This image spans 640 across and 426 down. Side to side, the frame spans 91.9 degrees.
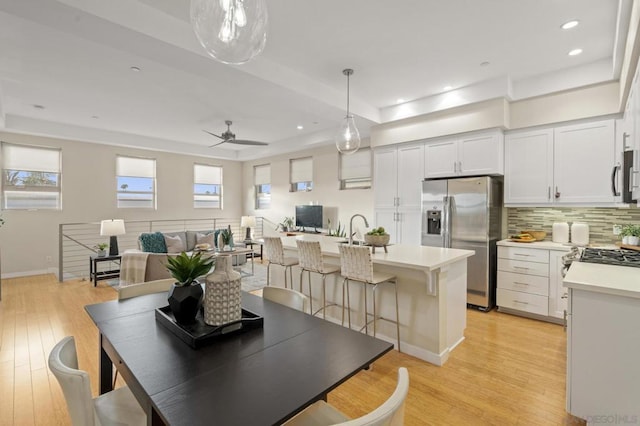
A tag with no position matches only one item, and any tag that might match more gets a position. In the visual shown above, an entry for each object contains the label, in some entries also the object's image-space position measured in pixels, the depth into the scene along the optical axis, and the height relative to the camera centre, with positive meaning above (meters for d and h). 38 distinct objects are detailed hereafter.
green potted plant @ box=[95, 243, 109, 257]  5.59 -0.79
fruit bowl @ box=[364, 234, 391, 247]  3.06 -0.30
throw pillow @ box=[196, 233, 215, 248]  6.49 -0.65
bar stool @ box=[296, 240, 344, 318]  3.08 -0.52
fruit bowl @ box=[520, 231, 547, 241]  4.03 -0.32
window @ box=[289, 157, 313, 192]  7.35 +0.86
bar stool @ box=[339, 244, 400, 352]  2.64 -0.52
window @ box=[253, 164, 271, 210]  8.48 +0.68
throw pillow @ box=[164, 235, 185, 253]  5.93 -0.69
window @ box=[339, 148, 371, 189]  6.20 +0.82
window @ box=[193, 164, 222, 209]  8.41 +0.61
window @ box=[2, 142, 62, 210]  5.79 +0.59
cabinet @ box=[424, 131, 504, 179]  4.06 +0.75
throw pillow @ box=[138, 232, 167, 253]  5.67 -0.65
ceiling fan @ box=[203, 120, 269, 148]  5.53 +1.27
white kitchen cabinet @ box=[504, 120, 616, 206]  3.49 +0.55
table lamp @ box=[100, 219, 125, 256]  5.45 -0.41
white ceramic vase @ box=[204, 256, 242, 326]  1.39 -0.39
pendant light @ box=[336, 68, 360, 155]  3.57 +0.84
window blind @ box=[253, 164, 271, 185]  8.45 +0.97
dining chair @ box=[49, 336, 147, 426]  1.05 -0.70
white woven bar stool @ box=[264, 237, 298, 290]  3.53 -0.51
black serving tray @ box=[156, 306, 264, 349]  1.28 -0.53
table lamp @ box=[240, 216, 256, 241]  7.66 -0.33
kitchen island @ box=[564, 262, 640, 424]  1.70 -0.79
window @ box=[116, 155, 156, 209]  7.11 +0.62
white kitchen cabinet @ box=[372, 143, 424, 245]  4.78 +0.31
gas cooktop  2.30 -0.37
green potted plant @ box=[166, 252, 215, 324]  1.44 -0.37
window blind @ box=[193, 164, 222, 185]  8.40 +0.96
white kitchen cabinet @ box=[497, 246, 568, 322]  3.59 -0.88
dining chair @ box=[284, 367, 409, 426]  0.79 -0.56
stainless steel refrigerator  4.00 -0.18
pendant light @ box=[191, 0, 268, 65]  1.39 +0.85
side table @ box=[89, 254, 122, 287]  5.33 -1.16
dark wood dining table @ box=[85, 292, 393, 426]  0.90 -0.57
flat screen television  6.87 -0.18
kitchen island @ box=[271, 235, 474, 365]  2.65 -0.83
